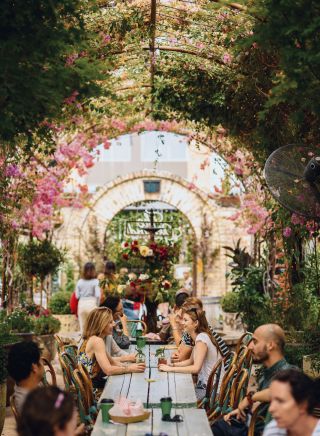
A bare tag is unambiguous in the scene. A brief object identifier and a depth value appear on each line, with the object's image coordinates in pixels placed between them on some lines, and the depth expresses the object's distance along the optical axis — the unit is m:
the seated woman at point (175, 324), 7.79
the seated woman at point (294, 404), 3.25
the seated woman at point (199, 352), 5.71
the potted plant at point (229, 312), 14.79
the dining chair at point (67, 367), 5.34
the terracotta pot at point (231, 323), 14.33
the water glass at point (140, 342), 7.16
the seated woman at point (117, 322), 7.55
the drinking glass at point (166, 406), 4.07
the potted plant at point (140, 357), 6.03
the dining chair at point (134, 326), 8.93
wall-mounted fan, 5.90
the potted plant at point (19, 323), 9.42
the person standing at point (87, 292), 9.77
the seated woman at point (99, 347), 5.70
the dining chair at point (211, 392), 5.25
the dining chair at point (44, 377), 4.82
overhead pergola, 8.07
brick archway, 19.30
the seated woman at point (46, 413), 2.85
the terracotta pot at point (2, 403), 6.21
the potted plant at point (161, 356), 5.98
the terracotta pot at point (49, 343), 10.66
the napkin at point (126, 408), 4.03
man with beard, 4.41
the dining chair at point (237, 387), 4.87
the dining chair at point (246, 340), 6.00
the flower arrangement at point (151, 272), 9.16
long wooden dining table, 3.86
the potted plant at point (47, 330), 10.77
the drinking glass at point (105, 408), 4.04
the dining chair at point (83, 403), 4.95
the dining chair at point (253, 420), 4.35
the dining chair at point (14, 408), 4.04
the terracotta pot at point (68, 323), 15.42
